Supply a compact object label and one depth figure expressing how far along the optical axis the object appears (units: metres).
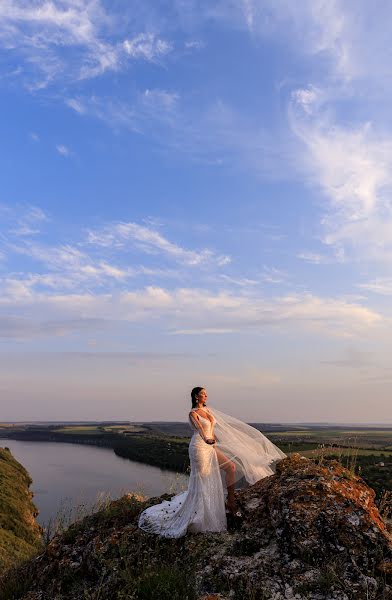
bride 8.76
